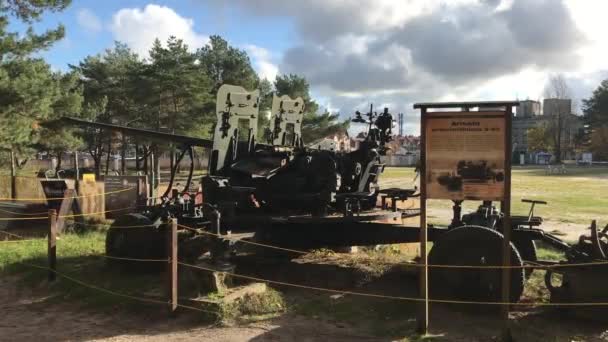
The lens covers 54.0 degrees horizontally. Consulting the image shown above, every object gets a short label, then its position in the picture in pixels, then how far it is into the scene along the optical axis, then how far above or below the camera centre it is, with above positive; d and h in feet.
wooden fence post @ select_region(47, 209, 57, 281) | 27.07 -3.80
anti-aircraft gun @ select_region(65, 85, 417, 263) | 25.48 -1.43
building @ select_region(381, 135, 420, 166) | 304.09 +7.51
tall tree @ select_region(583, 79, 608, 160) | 232.53 +18.62
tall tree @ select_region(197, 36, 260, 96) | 122.72 +20.76
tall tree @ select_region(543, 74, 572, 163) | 276.62 +18.03
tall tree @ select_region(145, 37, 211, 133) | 99.45 +12.73
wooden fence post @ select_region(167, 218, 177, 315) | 20.86 -3.60
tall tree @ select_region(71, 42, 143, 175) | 108.47 +13.54
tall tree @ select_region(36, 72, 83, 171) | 69.26 +5.65
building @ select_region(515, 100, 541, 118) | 403.54 +37.57
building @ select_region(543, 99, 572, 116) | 276.62 +27.42
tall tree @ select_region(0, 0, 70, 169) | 51.34 +7.36
